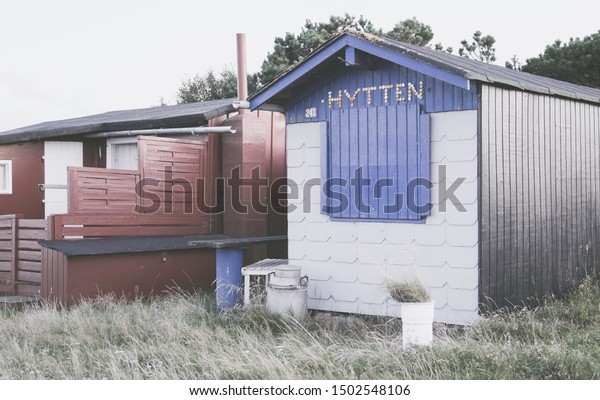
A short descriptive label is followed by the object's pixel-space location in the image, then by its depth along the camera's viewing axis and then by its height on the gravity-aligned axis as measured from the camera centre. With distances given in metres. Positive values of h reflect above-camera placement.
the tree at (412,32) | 31.08 +6.84
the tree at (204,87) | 38.16 +5.92
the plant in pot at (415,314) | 7.43 -1.17
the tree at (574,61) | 22.48 +4.07
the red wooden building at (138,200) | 11.65 -0.03
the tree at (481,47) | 28.26 +5.70
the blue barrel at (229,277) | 10.57 -1.13
